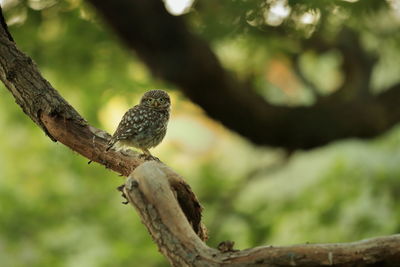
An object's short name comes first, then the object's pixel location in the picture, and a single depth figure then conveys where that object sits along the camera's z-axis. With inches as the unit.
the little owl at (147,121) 342.3
